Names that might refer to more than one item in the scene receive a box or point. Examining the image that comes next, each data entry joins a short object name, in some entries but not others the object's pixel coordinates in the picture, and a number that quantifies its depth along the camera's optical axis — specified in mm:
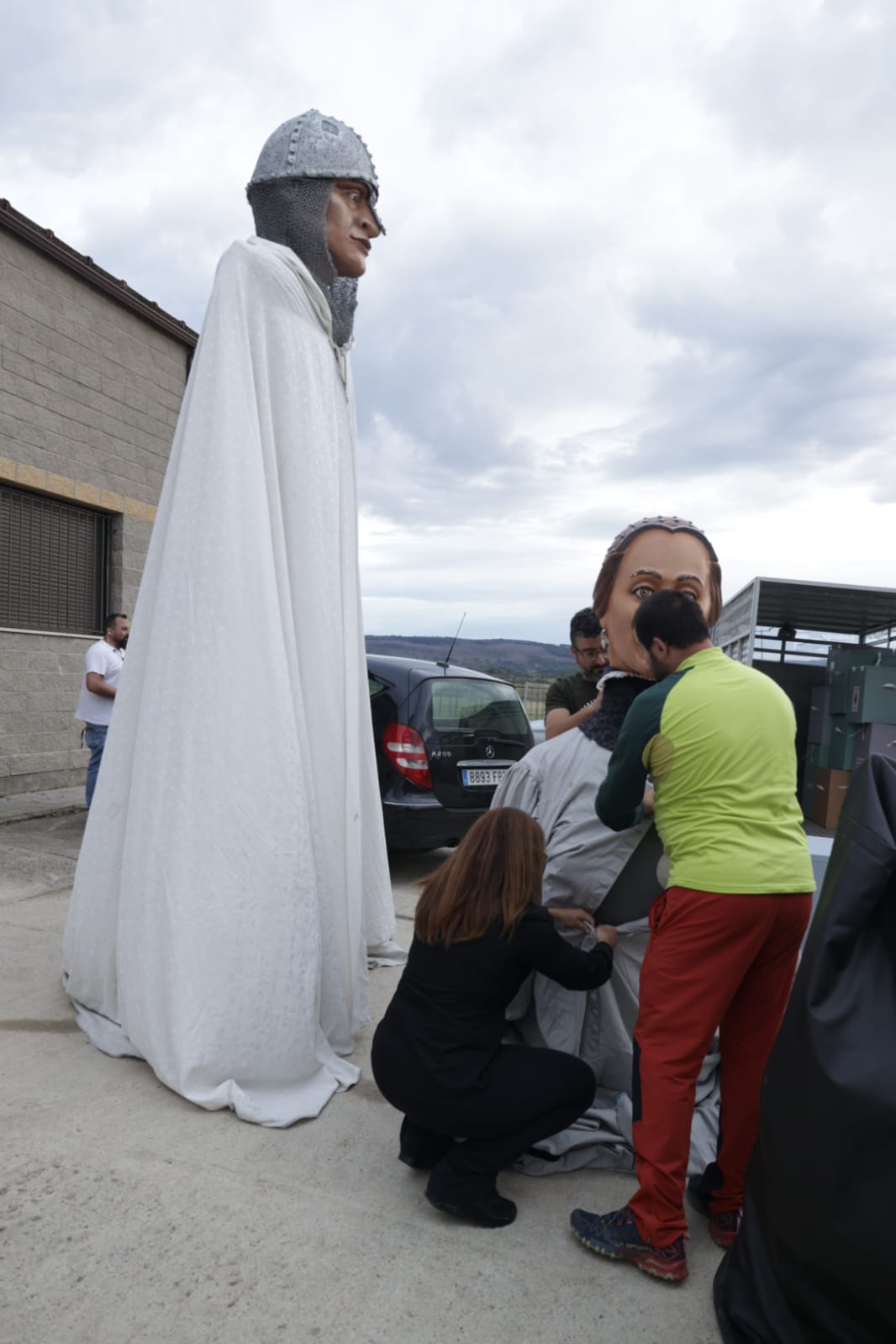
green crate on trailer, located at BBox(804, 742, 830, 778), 9656
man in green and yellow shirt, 2186
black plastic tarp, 1647
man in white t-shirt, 6992
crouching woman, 2412
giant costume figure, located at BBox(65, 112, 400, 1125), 2986
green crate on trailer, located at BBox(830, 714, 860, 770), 8984
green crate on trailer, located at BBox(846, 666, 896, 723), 8617
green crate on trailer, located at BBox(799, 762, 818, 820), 10029
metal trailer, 9773
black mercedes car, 6184
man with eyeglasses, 4793
